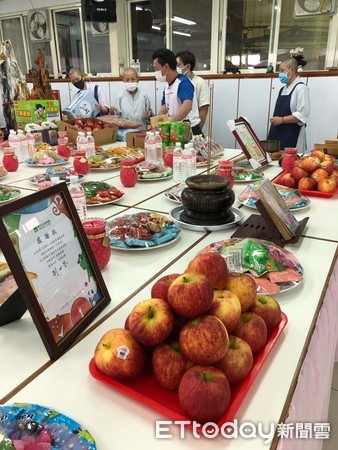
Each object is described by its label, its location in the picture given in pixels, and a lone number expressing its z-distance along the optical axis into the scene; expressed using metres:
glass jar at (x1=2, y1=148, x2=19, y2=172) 2.30
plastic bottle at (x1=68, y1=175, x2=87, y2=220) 1.32
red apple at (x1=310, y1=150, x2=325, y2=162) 1.95
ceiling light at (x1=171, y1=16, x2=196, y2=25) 5.91
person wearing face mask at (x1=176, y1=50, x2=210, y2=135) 4.30
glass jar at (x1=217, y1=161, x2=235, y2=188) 1.81
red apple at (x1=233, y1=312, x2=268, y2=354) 0.71
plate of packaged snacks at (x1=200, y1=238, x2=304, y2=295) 1.00
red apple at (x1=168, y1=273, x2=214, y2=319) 0.65
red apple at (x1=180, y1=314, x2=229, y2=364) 0.60
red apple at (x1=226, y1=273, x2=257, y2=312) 0.76
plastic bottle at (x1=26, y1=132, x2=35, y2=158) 2.69
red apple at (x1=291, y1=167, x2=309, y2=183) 1.88
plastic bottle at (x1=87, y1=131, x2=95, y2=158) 2.58
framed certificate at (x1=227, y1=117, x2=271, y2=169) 2.20
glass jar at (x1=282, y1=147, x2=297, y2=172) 2.24
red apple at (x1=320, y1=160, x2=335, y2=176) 1.89
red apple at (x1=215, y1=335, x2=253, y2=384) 0.64
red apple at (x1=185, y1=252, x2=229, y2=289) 0.76
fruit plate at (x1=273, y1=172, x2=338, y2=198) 1.79
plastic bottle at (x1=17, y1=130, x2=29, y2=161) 2.64
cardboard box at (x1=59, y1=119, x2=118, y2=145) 3.00
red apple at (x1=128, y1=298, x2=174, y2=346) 0.65
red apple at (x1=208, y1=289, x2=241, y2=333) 0.68
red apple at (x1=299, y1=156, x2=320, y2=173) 1.89
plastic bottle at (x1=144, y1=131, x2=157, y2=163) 2.40
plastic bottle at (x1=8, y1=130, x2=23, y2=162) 2.62
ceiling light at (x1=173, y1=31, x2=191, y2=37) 5.96
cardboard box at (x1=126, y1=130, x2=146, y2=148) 2.83
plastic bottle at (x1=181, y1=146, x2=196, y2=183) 2.03
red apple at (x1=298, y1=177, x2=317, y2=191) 1.84
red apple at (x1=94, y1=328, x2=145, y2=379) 0.66
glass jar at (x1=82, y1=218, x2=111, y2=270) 1.07
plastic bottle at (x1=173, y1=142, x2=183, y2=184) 2.07
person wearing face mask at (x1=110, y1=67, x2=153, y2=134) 4.58
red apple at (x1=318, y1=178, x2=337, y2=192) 1.81
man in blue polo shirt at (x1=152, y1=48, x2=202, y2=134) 3.57
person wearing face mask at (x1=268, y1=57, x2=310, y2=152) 3.93
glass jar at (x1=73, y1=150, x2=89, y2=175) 2.19
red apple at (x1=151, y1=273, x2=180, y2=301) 0.72
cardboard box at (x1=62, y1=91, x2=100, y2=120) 3.66
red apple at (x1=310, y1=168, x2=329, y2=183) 1.85
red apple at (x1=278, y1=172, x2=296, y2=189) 1.89
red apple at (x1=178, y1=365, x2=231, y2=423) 0.57
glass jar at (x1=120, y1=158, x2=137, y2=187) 1.95
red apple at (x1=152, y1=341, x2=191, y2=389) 0.64
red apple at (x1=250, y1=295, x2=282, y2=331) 0.79
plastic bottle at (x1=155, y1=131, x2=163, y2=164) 2.42
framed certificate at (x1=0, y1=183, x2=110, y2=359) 0.72
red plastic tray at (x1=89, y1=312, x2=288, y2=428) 0.61
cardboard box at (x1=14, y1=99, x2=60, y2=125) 3.11
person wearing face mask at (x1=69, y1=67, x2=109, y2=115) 4.72
